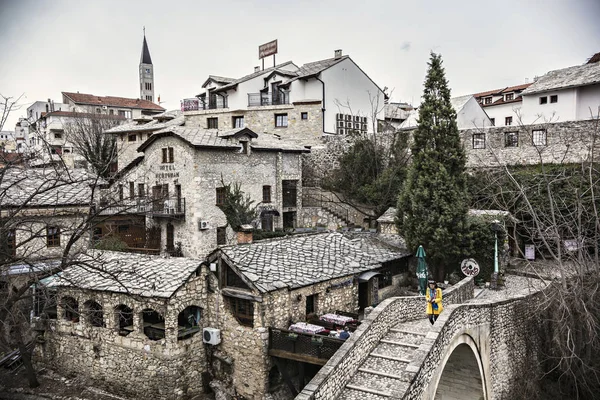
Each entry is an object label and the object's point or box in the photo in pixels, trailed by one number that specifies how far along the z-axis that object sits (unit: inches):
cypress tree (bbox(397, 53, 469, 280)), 750.5
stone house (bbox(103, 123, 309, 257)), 939.3
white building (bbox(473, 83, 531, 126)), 1649.9
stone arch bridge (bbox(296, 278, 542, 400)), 430.6
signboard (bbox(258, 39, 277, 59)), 1676.9
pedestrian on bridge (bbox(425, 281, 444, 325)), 513.7
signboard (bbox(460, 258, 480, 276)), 704.4
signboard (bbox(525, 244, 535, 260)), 915.7
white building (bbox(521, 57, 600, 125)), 1105.4
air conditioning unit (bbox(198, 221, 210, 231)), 934.2
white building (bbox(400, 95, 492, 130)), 1283.2
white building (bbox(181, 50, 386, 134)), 1376.7
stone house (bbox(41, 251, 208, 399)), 583.5
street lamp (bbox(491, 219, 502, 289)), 750.3
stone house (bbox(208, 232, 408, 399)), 564.7
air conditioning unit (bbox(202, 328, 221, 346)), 601.9
